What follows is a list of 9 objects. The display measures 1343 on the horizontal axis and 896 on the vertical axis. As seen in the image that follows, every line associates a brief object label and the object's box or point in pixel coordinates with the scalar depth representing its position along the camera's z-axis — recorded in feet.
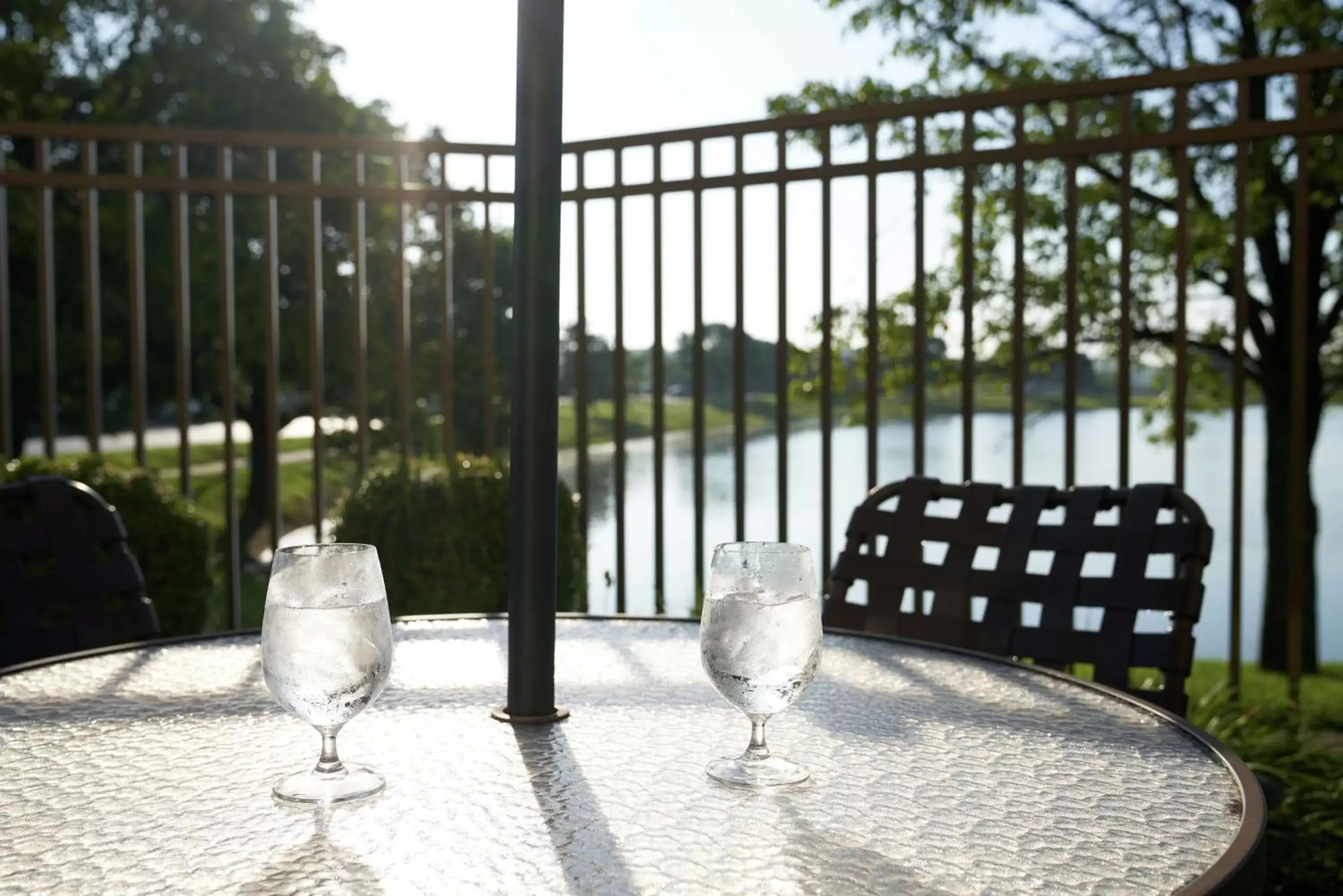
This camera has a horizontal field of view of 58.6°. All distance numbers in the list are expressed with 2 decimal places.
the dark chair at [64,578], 4.99
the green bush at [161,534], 11.07
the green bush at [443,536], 10.75
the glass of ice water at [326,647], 2.50
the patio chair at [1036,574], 4.68
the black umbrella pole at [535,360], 3.10
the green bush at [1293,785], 7.50
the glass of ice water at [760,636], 2.63
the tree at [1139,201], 23.72
